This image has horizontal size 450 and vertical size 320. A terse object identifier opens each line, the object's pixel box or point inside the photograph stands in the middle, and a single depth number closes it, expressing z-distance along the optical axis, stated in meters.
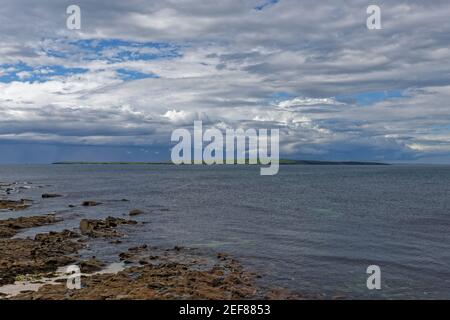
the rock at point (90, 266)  32.50
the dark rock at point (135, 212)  68.56
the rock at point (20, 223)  48.94
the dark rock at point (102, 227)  48.97
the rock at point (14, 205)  75.56
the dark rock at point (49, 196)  97.06
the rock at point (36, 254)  31.14
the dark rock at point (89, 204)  80.38
